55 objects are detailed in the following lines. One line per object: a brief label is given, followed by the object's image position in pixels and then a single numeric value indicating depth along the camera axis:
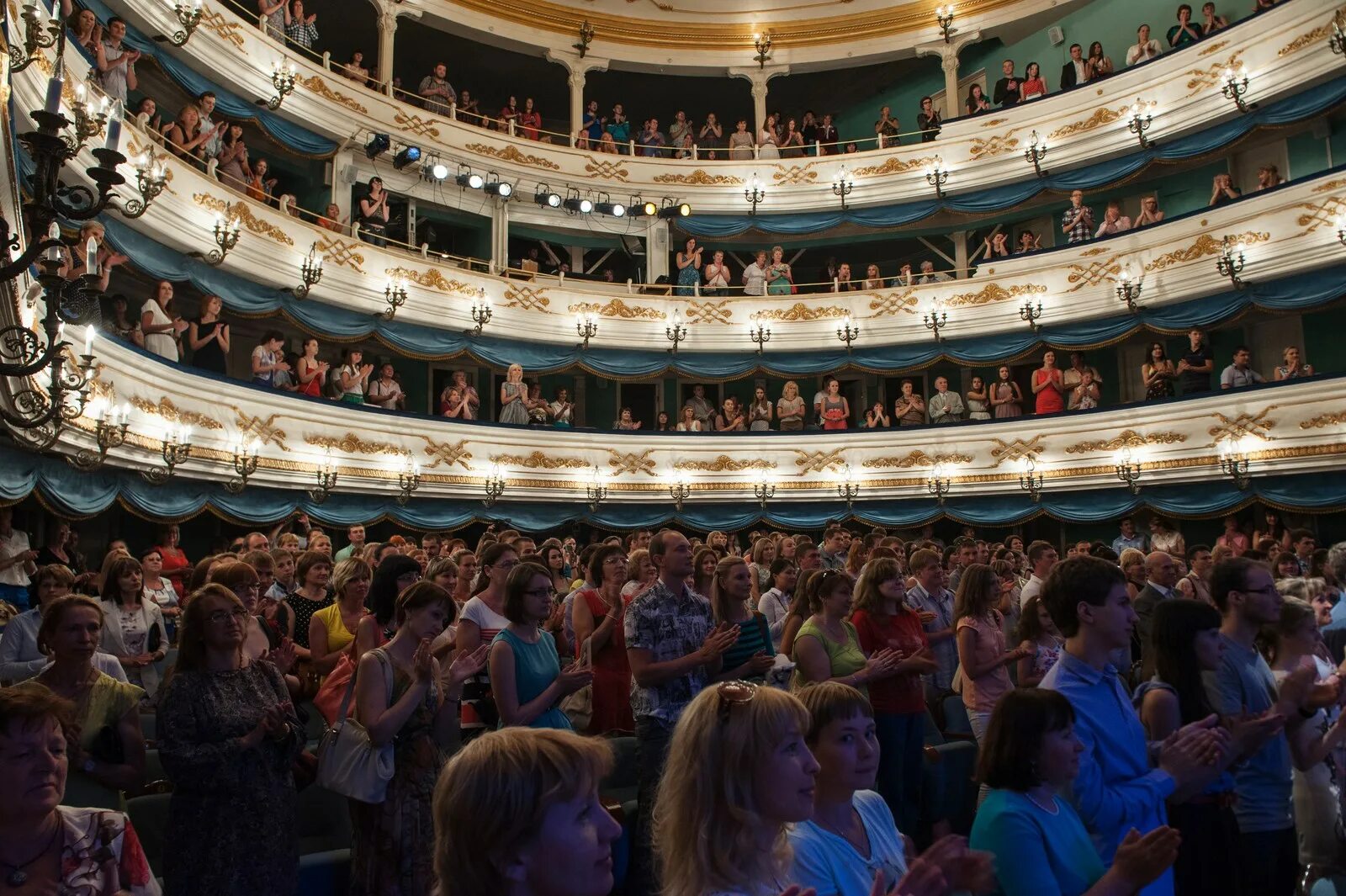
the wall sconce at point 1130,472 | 14.85
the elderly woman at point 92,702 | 3.02
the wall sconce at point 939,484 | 16.55
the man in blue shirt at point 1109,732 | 2.75
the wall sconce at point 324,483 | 13.49
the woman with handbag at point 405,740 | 3.22
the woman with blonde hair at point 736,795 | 2.00
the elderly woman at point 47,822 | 2.10
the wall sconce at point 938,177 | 18.27
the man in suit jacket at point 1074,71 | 17.30
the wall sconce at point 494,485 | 15.78
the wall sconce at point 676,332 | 18.17
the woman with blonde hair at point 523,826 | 1.54
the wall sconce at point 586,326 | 17.67
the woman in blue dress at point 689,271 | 18.83
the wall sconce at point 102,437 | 7.81
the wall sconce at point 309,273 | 14.08
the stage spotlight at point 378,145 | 15.66
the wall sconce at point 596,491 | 16.77
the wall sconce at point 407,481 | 14.71
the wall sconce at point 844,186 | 18.94
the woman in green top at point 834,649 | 4.13
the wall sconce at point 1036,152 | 17.23
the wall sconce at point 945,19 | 19.57
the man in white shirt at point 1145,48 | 16.44
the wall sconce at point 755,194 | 19.39
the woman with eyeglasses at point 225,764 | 2.95
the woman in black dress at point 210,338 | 12.24
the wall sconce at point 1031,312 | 16.73
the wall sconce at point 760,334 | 18.36
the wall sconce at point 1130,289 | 15.58
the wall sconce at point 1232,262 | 14.26
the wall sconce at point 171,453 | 10.47
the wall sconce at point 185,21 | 12.23
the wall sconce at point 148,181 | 7.59
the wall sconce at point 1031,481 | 15.79
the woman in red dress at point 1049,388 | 16.27
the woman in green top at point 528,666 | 3.68
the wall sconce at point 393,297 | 15.48
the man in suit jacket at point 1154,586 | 6.14
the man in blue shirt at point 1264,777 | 3.27
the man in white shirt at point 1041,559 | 6.68
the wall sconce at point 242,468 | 12.04
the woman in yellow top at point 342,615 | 4.84
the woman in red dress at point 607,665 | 4.76
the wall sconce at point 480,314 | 16.56
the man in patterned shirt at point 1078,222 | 16.66
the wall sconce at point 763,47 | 20.55
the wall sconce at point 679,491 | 17.31
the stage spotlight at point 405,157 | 16.25
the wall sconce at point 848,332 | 18.14
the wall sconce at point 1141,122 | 16.00
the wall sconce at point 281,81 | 14.34
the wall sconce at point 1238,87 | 14.64
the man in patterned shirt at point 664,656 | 3.79
